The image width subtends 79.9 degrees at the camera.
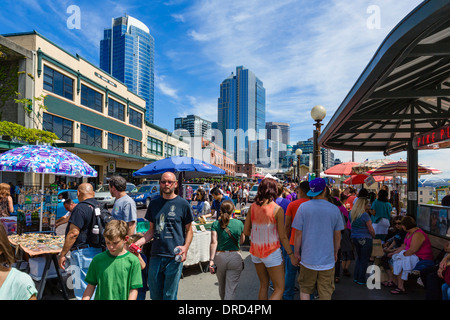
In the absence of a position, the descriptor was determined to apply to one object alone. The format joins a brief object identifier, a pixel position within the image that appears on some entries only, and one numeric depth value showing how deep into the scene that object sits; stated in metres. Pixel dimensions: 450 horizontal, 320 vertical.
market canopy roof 3.05
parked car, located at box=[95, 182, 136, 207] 17.90
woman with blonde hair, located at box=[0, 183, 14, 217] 7.09
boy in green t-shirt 2.61
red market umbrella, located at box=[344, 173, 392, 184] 14.36
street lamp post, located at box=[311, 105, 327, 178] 8.54
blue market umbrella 7.69
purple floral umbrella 5.44
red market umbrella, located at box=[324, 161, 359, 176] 12.45
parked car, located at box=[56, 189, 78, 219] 13.02
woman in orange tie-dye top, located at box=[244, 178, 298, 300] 3.54
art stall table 4.55
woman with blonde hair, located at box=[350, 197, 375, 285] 5.34
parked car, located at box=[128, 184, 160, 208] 19.38
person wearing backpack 3.71
